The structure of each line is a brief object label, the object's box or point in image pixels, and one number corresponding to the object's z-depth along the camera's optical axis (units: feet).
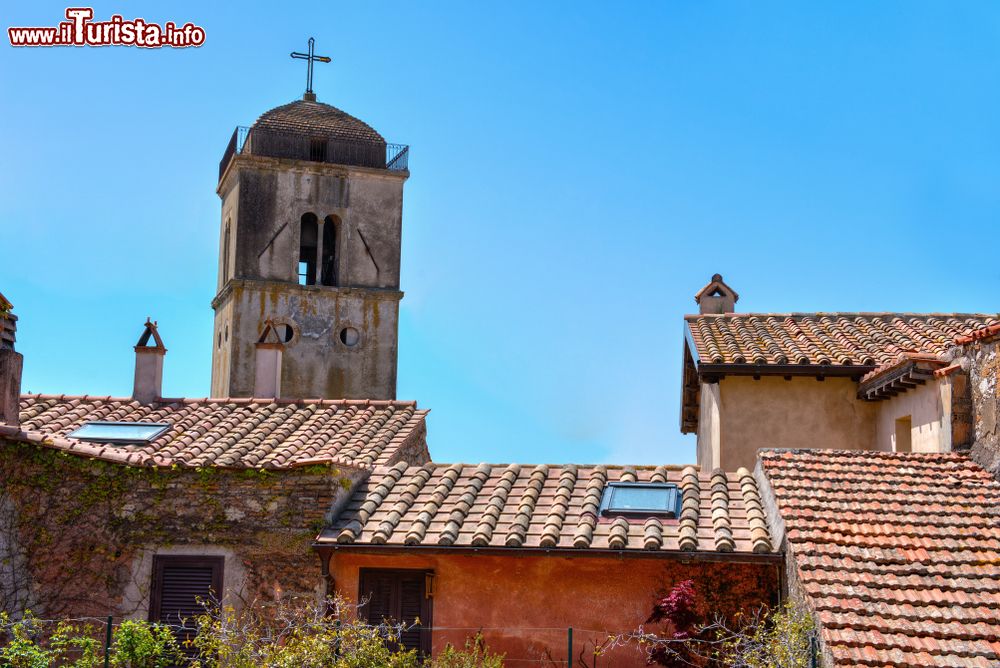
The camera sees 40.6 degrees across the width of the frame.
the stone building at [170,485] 52.29
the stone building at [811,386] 63.77
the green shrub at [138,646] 46.96
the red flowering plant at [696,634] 45.19
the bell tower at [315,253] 137.18
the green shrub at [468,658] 46.98
